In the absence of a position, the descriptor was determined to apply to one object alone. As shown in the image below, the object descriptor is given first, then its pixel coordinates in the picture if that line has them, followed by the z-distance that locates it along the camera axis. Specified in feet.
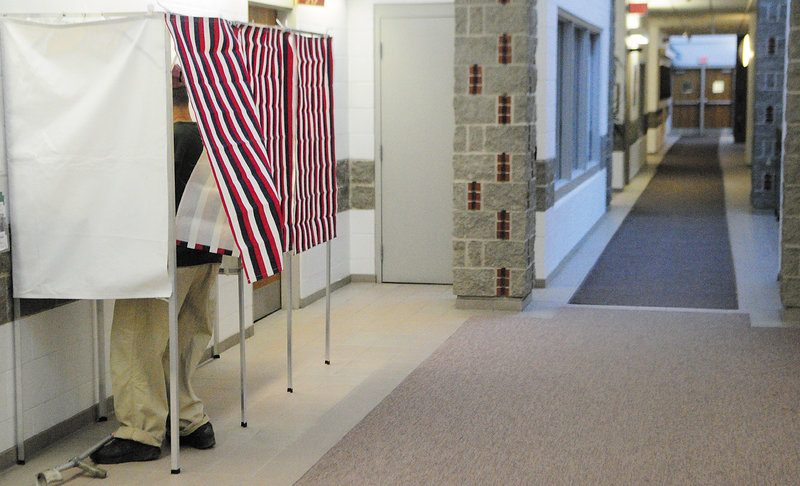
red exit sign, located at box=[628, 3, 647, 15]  55.16
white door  26.11
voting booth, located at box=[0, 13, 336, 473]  12.58
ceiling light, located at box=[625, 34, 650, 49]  58.39
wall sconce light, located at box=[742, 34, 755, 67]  60.89
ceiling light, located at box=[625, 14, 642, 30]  58.18
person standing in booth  13.35
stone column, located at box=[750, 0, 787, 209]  42.22
